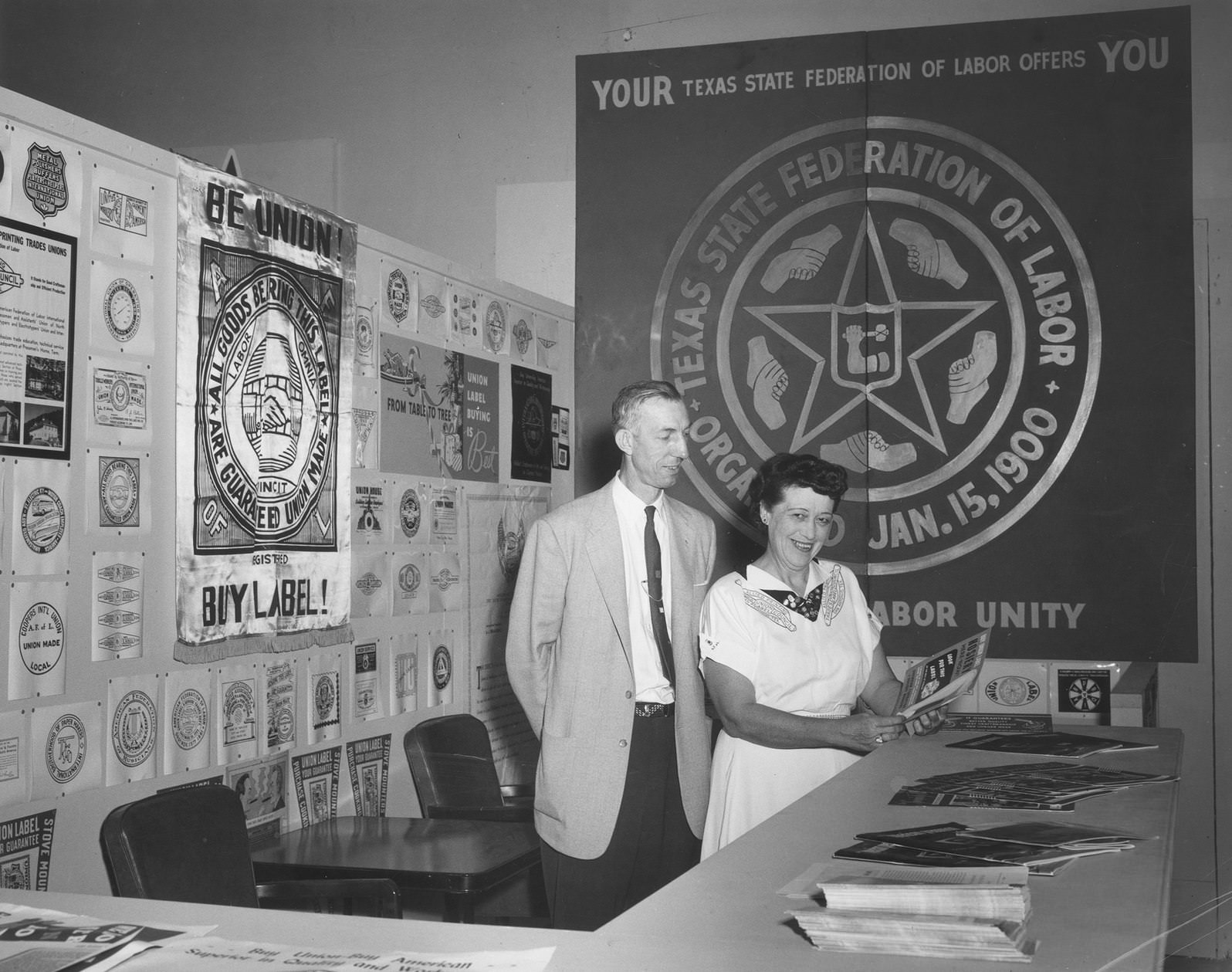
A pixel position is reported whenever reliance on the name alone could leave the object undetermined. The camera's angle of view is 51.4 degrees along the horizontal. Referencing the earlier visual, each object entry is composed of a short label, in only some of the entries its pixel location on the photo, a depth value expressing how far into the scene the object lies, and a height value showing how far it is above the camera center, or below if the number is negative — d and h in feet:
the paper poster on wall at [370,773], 12.06 -2.31
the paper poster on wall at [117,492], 8.83 +0.27
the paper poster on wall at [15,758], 8.04 -1.45
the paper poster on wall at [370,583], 12.00 -0.48
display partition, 8.37 +0.29
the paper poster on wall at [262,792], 10.37 -2.17
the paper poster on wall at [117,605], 8.87 -0.53
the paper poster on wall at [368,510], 11.98 +0.21
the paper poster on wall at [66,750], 8.30 -1.47
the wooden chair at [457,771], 12.16 -2.33
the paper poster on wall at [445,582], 13.42 -0.52
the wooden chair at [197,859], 7.63 -2.06
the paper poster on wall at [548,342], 15.97 +2.43
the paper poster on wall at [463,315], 14.02 +2.43
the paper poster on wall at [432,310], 13.32 +2.36
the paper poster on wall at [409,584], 12.69 -0.52
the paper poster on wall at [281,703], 10.69 -1.45
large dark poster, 13.57 +2.65
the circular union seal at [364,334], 12.15 +1.89
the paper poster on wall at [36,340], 8.10 +1.23
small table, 9.84 -2.62
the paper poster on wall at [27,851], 8.04 -2.05
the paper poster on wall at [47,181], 8.26 +2.30
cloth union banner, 9.77 +0.92
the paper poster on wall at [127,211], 8.95 +2.29
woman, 9.63 -1.00
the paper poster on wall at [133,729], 8.98 -1.42
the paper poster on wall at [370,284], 12.20 +2.39
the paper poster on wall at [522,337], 15.34 +2.39
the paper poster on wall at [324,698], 11.32 -1.49
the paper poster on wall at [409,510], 12.67 +0.23
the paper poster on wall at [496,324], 14.71 +2.44
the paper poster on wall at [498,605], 14.35 -0.82
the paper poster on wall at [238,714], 10.12 -1.48
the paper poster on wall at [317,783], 11.20 -2.24
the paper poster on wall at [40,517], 8.20 +0.08
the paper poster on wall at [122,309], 8.88 +1.57
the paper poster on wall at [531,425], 15.30 +1.33
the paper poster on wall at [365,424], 11.99 +1.02
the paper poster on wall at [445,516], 13.48 +0.18
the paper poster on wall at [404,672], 12.67 -1.40
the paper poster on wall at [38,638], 8.16 -0.71
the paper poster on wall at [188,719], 9.52 -1.43
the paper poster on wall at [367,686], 12.02 -1.46
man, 10.12 -1.18
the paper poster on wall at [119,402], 8.85 +0.90
